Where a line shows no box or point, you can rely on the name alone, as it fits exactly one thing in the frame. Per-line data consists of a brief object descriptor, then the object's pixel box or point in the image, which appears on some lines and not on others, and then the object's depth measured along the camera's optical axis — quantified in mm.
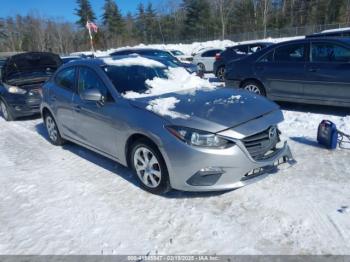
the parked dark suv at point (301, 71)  6711
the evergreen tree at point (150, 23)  76938
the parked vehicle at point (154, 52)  15106
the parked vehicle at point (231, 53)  14262
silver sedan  3592
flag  27678
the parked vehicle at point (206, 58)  18328
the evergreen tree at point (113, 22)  74812
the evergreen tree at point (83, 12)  74250
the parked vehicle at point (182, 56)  20603
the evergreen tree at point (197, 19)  62844
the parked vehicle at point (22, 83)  8797
